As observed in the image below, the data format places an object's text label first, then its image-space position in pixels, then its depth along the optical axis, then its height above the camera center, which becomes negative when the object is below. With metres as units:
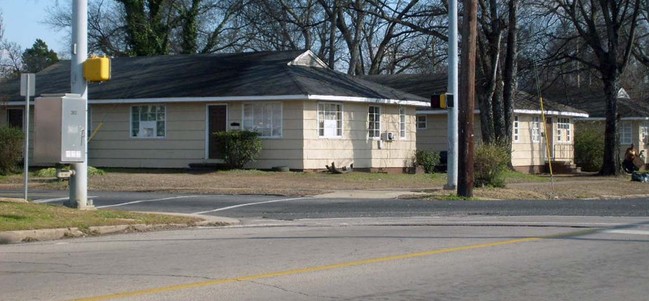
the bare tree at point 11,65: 54.27 +6.22
